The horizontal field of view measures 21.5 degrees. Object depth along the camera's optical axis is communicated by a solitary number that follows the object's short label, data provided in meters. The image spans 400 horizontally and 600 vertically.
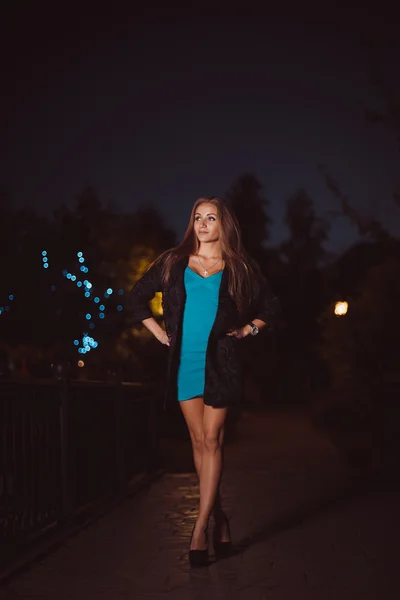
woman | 6.38
